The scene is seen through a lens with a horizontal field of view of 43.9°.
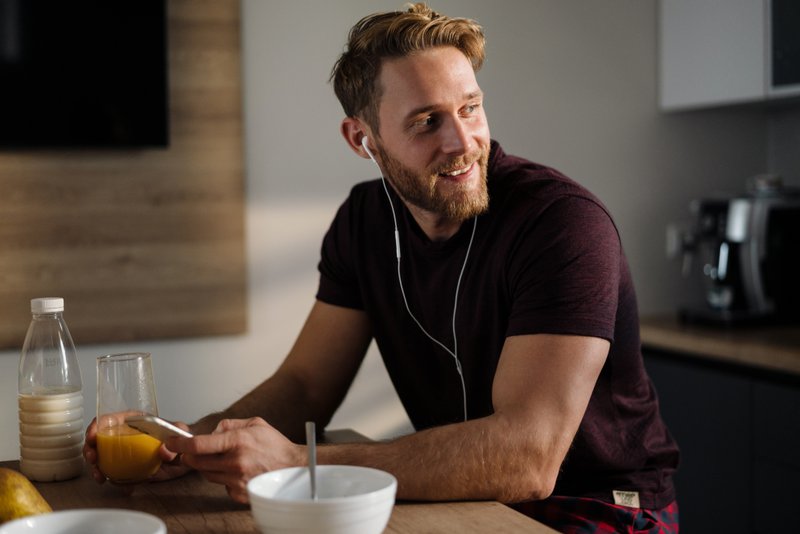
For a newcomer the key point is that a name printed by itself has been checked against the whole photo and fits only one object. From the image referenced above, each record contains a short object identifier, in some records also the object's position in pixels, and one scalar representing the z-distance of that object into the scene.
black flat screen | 2.74
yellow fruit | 1.03
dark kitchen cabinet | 2.54
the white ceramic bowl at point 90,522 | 0.92
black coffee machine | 2.96
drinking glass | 1.27
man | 1.29
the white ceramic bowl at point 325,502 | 0.96
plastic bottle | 1.35
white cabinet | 3.02
